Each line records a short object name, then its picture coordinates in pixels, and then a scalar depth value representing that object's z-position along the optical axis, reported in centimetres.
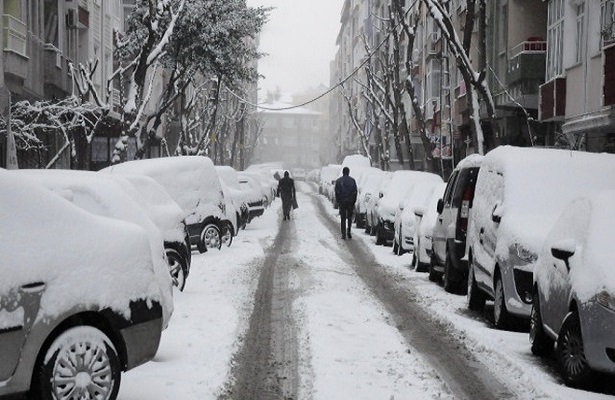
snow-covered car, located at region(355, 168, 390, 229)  3522
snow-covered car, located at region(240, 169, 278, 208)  5095
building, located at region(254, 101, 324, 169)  19362
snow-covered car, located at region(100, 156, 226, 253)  1997
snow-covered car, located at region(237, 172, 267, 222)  3531
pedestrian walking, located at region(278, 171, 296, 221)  3969
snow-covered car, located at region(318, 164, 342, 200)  6554
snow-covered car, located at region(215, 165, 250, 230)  3007
